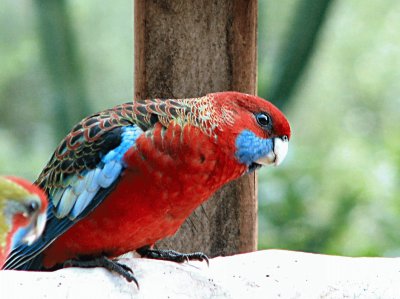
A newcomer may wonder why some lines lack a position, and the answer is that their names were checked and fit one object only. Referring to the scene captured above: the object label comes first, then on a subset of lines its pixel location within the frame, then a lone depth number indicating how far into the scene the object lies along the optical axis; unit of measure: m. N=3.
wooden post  6.91
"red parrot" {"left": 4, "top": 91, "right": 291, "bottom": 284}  6.13
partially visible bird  4.21
